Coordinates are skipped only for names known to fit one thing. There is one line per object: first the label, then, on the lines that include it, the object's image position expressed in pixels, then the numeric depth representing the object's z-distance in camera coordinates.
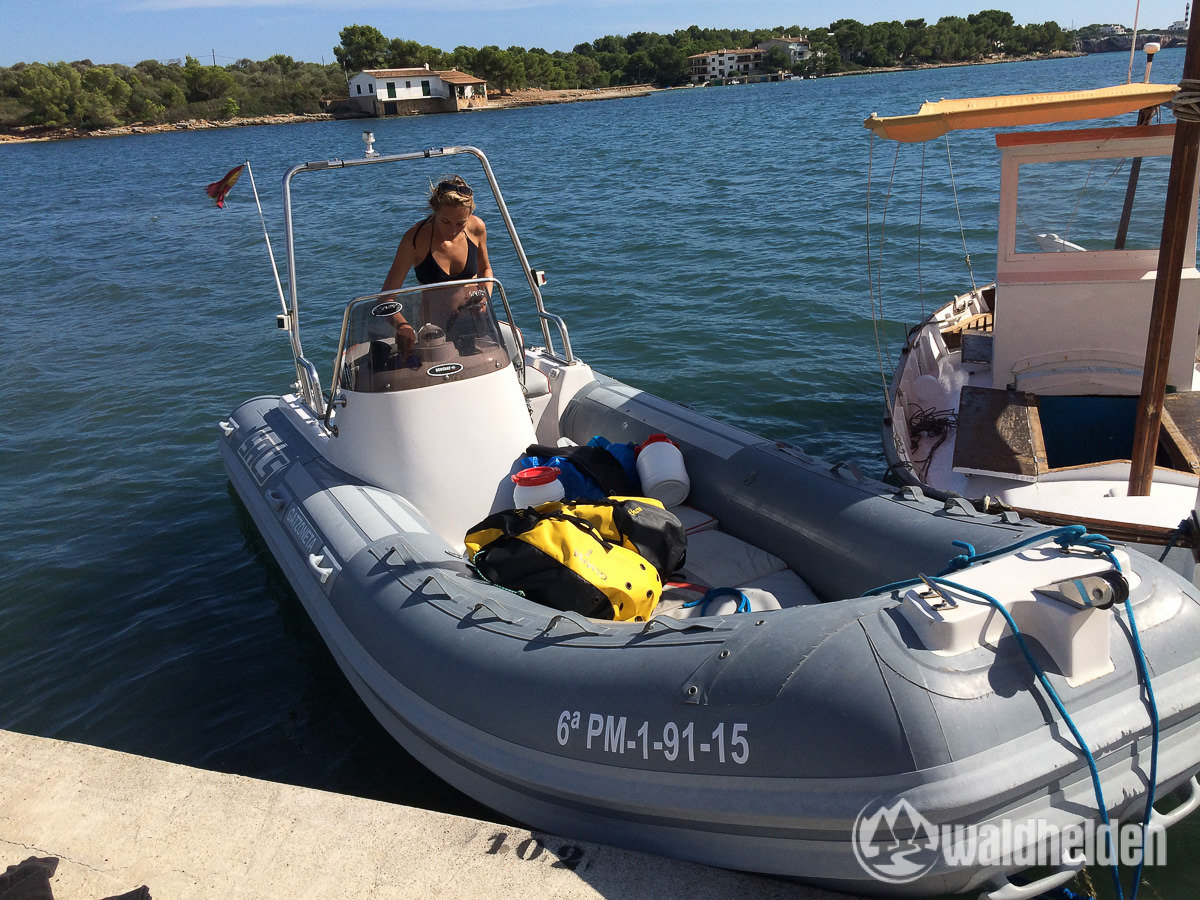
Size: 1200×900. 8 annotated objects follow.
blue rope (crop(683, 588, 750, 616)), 3.62
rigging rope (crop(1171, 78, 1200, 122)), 4.24
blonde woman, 4.74
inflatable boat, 2.44
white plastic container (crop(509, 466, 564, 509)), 4.38
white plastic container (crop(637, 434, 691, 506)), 4.60
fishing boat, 4.82
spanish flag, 5.85
